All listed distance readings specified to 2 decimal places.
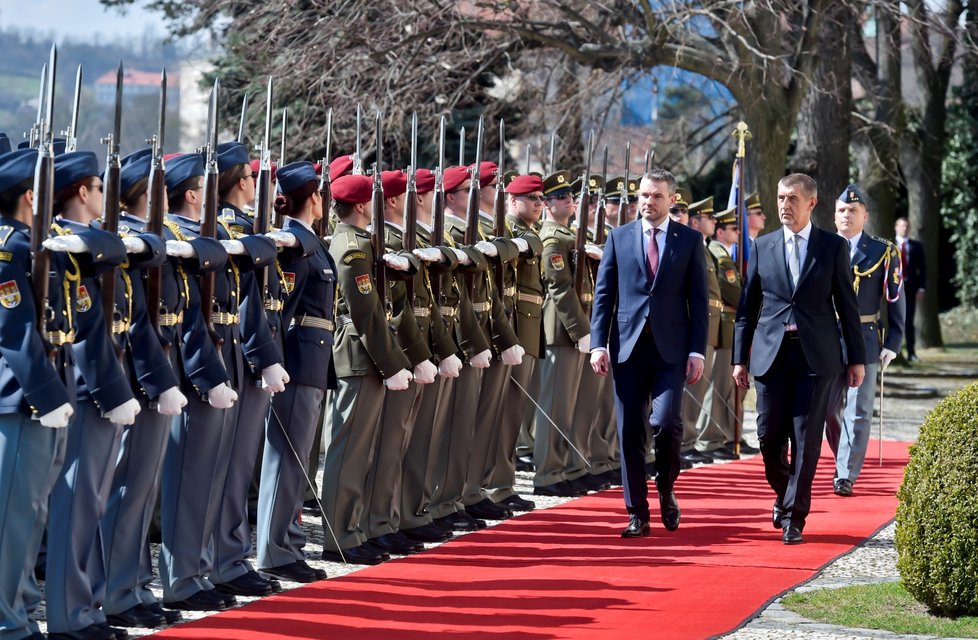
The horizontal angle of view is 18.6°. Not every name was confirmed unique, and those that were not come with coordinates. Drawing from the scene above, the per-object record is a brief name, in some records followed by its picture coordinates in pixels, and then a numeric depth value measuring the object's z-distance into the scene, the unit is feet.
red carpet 36.65
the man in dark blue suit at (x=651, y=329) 49.51
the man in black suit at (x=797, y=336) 48.90
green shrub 37.42
